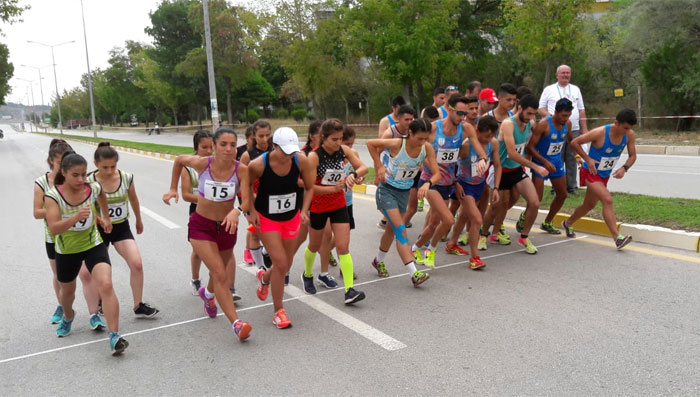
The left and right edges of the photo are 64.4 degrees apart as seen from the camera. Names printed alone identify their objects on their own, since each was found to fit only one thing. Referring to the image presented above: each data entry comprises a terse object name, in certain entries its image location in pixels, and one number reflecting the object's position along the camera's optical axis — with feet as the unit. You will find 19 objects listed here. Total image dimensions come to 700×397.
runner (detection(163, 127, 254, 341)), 14.76
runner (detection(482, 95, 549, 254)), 21.72
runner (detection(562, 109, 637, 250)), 21.24
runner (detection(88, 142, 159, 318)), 16.48
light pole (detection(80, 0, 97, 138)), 134.72
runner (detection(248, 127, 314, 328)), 15.08
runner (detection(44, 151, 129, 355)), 14.16
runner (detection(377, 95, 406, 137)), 24.25
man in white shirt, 28.89
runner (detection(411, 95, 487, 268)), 19.81
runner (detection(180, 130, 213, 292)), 17.48
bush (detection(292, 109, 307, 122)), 171.83
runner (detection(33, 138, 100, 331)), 15.28
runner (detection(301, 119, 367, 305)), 16.98
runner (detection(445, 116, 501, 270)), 20.67
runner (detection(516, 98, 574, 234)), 22.66
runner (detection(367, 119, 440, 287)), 18.04
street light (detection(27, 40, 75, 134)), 186.28
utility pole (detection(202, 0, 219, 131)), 65.92
